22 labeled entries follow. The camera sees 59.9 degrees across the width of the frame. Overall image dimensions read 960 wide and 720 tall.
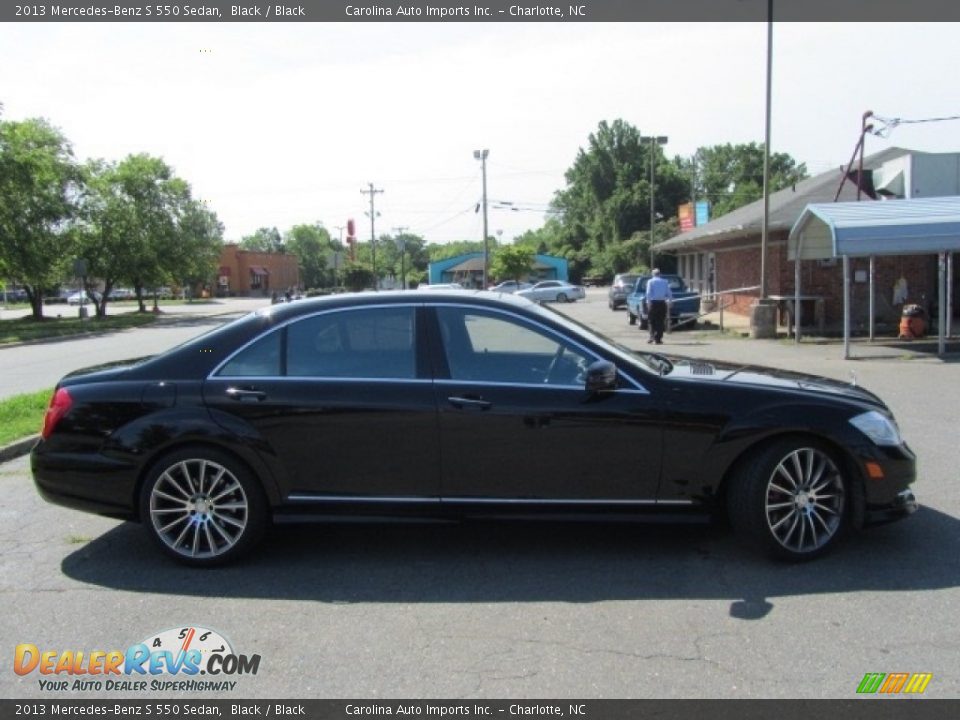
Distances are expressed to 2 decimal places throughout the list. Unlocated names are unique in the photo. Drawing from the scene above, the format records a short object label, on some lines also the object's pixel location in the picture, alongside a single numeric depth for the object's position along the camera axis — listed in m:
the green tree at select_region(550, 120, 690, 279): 81.38
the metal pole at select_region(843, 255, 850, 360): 15.76
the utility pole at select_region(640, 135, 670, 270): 45.45
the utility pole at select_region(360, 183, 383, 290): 85.31
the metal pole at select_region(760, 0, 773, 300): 20.38
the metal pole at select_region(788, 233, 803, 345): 19.12
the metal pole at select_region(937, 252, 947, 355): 15.80
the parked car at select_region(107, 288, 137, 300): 91.71
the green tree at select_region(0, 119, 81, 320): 34.81
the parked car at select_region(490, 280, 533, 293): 50.44
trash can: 19.17
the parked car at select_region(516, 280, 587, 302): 47.56
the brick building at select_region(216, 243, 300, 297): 96.25
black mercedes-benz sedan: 4.74
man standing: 19.66
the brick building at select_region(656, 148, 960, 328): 22.38
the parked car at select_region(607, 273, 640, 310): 37.72
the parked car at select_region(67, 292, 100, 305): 79.94
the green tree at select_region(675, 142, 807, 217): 98.50
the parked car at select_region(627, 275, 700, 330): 24.48
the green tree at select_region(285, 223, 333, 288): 132.12
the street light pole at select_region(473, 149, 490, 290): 52.81
